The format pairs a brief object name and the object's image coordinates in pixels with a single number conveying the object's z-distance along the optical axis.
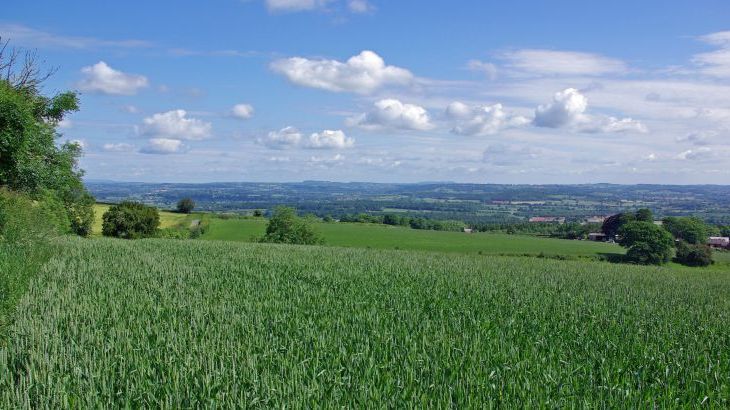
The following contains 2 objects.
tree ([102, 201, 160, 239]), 63.31
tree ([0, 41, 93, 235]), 31.02
